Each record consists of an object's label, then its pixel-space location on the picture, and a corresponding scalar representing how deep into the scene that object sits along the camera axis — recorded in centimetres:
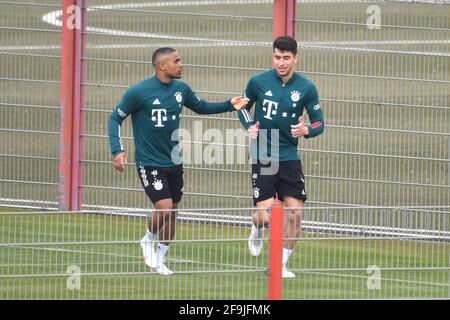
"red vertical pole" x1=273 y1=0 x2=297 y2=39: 1625
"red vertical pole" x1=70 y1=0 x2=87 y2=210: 1733
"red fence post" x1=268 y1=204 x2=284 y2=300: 1066
